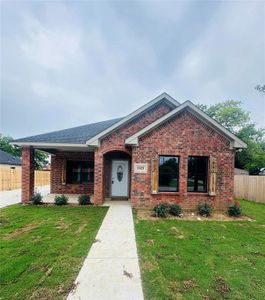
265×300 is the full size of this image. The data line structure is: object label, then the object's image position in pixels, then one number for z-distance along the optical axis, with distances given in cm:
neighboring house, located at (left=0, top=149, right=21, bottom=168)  2509
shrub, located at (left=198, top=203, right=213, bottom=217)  849
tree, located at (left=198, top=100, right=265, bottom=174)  2280
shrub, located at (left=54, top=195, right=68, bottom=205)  1007
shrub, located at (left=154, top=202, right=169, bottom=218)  806
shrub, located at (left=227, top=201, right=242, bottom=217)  860
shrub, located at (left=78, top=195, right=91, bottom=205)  1005
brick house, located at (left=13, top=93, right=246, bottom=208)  931
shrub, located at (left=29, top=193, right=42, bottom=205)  1019
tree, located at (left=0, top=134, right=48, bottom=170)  4231
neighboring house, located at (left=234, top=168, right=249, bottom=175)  2227
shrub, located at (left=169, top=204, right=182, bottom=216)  835
